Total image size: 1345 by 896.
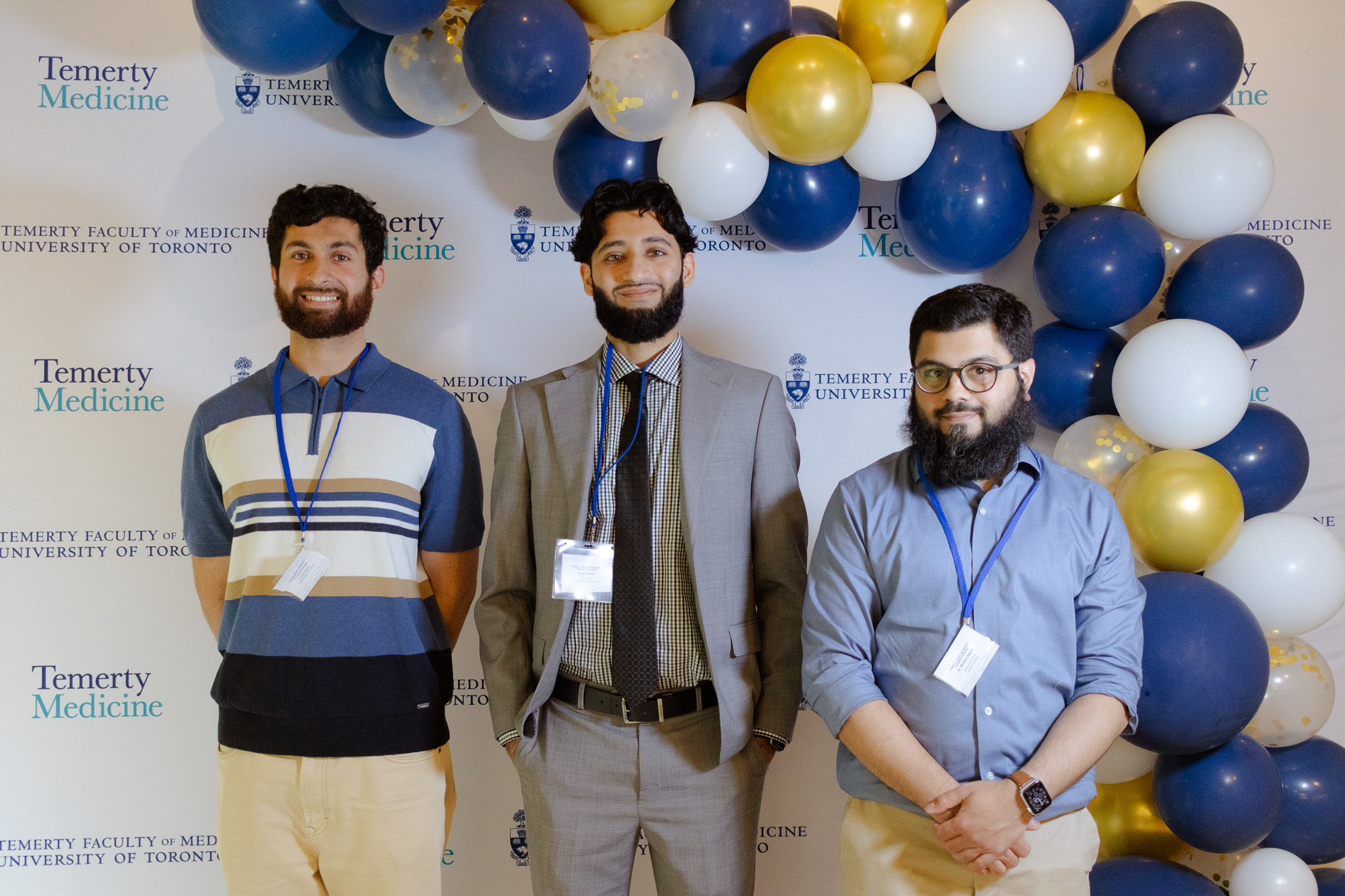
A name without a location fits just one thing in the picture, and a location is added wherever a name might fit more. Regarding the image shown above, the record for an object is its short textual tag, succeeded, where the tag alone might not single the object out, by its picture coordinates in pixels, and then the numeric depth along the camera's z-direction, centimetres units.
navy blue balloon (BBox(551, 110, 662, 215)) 240
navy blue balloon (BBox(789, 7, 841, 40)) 238
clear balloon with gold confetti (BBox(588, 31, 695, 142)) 221
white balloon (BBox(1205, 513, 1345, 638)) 228
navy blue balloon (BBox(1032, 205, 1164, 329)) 232
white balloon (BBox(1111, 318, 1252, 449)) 221
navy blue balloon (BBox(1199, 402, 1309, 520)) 236
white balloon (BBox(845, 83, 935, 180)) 233
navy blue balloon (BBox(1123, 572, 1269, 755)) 204
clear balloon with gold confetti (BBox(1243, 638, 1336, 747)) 228
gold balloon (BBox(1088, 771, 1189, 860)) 240
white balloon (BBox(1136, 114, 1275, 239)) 230
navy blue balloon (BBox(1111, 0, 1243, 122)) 232
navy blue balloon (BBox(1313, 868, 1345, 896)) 241
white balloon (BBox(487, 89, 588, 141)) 249
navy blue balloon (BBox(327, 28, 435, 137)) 243
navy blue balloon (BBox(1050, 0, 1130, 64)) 236
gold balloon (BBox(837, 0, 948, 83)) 231
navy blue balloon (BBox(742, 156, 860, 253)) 240
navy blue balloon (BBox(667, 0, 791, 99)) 229
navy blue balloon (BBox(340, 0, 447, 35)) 213
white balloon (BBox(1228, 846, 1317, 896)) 222
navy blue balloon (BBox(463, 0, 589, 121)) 212
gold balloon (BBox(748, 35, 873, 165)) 218
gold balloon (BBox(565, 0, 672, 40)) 225
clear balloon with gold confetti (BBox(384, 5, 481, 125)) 235
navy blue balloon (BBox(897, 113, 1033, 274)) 239
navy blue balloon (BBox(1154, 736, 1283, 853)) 214
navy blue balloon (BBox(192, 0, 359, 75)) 217
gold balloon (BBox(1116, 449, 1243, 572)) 218
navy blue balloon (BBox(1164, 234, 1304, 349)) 232
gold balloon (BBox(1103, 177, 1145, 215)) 252
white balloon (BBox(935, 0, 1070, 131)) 222
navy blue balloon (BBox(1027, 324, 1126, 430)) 245
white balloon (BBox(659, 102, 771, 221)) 233
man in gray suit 195
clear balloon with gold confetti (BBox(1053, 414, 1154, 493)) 236
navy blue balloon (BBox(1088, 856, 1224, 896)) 220
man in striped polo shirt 198
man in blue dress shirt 165
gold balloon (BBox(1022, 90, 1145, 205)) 236
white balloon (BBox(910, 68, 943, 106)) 246
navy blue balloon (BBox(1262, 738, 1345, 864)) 229
